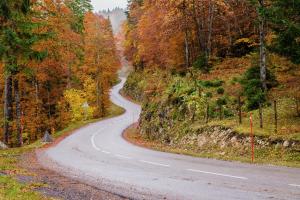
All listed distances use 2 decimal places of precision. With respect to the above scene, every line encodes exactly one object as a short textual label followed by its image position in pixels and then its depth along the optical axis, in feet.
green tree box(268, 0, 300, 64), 56.03
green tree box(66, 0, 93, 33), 232.73
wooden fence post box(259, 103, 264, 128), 65.05
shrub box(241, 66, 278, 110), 75.36
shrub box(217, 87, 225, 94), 90.48
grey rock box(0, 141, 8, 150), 88.01
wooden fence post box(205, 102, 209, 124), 80.79
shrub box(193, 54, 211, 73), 120.06
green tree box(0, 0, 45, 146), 66.54
